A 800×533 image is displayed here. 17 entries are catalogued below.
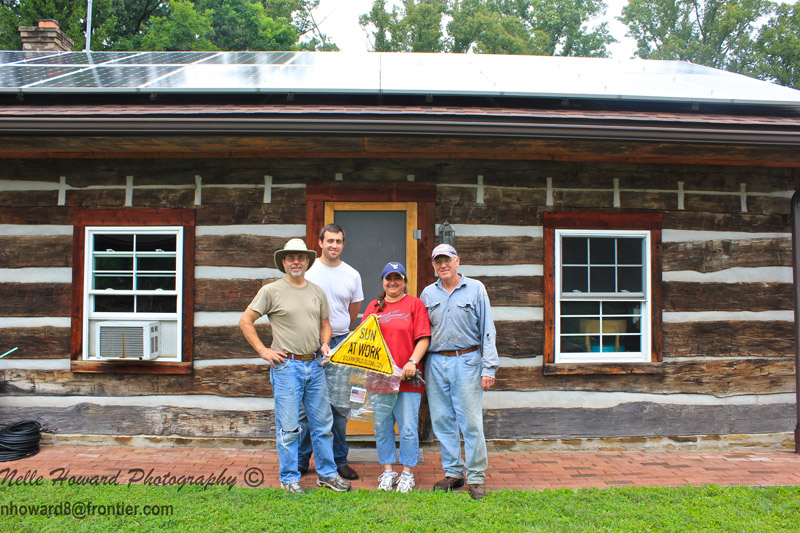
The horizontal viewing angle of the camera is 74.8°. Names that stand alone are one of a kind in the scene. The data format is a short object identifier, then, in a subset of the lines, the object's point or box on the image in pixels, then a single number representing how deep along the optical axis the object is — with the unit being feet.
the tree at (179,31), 60.90
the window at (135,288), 16.87
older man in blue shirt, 13.12
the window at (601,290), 17.38
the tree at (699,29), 85.61
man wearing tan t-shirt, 13.00
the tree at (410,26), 91.45
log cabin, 16.93
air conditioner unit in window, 16.26
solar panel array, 16.79
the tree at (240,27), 70.38
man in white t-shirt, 13.85
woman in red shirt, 13.12
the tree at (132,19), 65.00
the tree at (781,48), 80.84
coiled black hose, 15.56
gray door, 17.04
